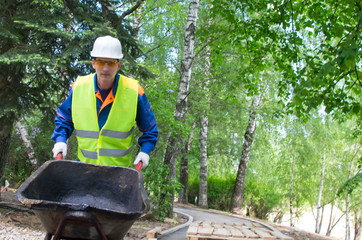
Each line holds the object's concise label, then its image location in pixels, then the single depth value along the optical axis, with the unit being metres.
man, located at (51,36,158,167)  3.30
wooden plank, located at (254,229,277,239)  5.35
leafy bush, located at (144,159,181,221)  9.80
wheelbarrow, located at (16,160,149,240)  2.15
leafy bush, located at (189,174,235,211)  22.45
